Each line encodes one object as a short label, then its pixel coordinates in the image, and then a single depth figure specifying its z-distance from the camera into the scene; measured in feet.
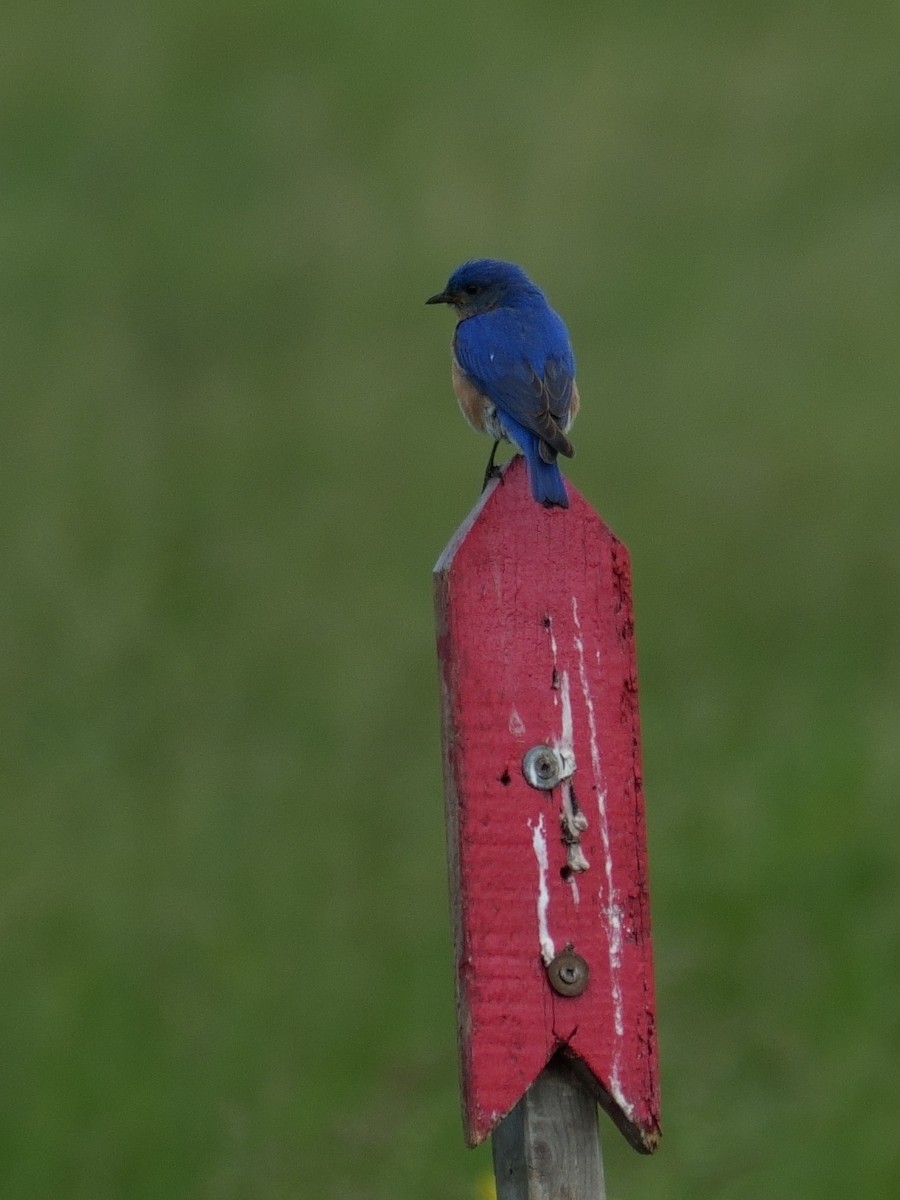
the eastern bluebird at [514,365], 31.53
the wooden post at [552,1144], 20.81
